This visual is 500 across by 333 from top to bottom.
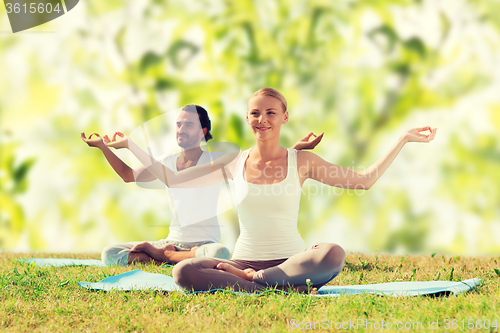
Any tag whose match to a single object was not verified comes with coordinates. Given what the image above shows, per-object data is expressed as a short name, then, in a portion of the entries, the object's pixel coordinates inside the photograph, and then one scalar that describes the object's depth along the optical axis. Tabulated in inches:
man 380.2
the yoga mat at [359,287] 251.8
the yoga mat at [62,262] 388.6
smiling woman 244.2
